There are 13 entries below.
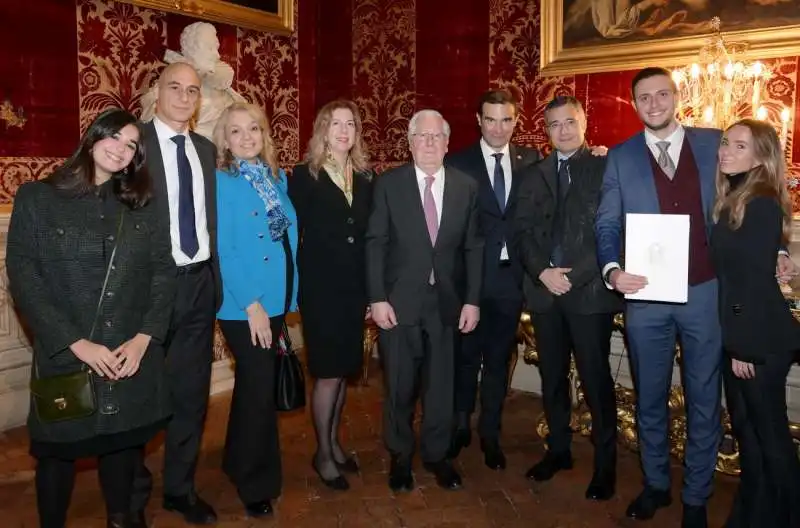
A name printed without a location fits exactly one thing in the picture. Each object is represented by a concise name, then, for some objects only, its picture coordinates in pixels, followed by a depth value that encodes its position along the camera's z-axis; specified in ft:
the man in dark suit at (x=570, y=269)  11.55
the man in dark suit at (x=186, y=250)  10.25
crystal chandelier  14.16
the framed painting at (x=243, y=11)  17.20
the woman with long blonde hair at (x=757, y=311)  9.21
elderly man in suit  11.72
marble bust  16.14
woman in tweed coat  8.52
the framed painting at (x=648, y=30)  14.98
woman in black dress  11.61
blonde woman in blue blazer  10.71
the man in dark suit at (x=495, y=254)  13.03
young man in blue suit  10.26
